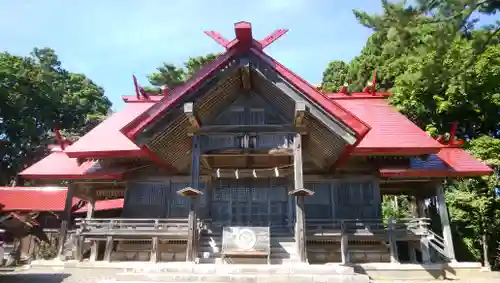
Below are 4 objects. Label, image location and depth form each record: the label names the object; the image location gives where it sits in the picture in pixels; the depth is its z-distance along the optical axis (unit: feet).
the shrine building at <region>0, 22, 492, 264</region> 32.99
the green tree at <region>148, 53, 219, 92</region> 106.32
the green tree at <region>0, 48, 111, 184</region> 111.04
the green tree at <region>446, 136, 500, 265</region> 45.85
